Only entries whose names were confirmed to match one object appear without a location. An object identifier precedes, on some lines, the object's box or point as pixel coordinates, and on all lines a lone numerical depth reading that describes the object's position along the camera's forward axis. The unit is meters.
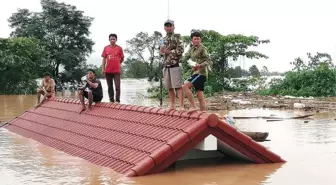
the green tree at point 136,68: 55.16
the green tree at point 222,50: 32.31
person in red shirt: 11.83
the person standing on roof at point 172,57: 8.85
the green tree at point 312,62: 31.44
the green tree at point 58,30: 46.00
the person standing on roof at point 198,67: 8.67
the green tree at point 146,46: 52.34
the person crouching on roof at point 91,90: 11.38
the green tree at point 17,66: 38.14
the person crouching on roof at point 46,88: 15.73
